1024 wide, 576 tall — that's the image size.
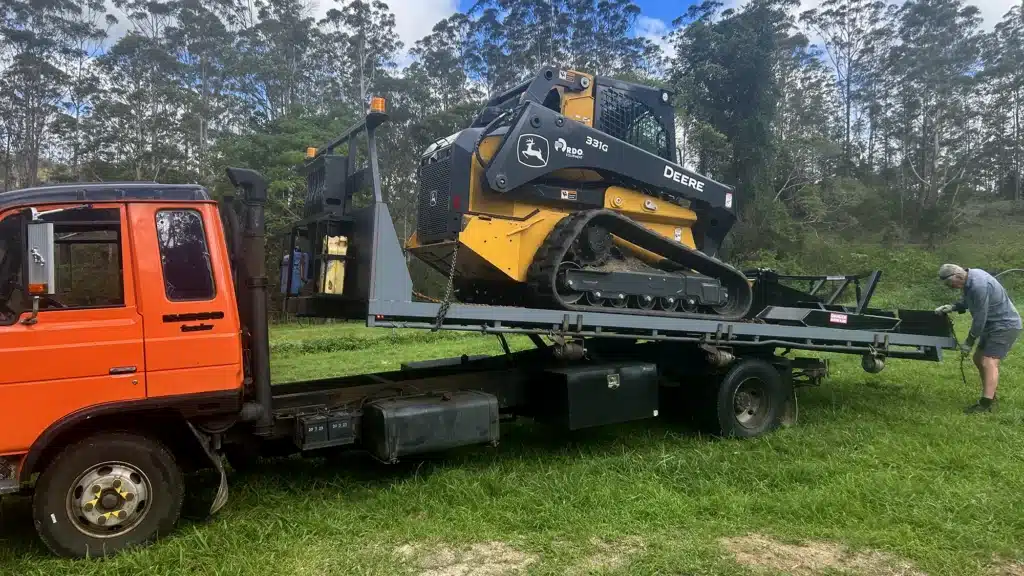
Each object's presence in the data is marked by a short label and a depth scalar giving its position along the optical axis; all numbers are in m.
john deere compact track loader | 5.88
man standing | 7.20
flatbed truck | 3.78
